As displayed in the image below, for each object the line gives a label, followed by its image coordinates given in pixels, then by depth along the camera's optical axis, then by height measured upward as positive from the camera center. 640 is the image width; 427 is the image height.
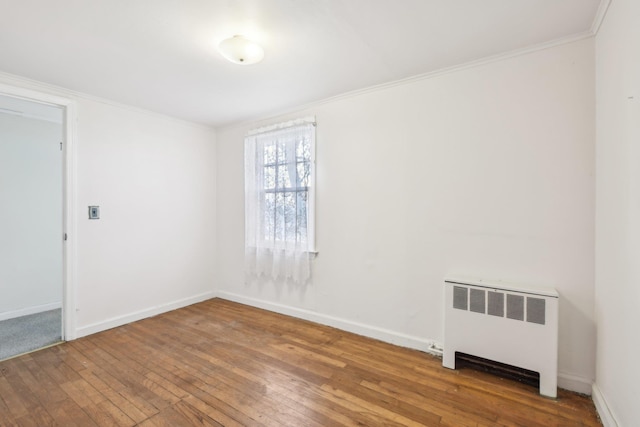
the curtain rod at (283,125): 3.15 +0.99
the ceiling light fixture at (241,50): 1.89 +1.07
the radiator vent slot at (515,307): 1.98 -0.65
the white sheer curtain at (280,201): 3.19 +0.12
